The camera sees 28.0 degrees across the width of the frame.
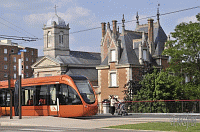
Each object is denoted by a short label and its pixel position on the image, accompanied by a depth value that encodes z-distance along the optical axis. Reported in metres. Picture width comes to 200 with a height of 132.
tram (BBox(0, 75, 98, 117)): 26.14
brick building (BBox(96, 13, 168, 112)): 56.44
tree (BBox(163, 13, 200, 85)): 40.91
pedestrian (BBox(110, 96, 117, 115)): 31.02
